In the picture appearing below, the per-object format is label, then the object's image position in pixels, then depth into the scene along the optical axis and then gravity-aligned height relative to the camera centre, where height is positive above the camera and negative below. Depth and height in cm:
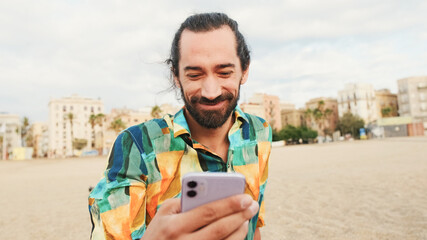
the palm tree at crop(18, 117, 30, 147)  8369 +608
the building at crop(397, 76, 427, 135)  9712 +947
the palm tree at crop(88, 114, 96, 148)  7588 +605
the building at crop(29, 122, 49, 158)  11444 +349
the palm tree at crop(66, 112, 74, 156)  7862 +441
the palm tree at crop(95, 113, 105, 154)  7675 +629
